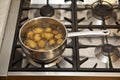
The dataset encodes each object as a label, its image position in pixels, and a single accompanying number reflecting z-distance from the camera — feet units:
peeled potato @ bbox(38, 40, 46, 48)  2.66
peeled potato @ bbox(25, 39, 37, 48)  2.64
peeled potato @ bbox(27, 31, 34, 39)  2.76
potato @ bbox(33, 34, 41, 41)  2.73
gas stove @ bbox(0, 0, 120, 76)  2.61
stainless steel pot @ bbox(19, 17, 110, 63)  2.51
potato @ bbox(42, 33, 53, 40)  2.75
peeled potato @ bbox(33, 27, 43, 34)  2.79
